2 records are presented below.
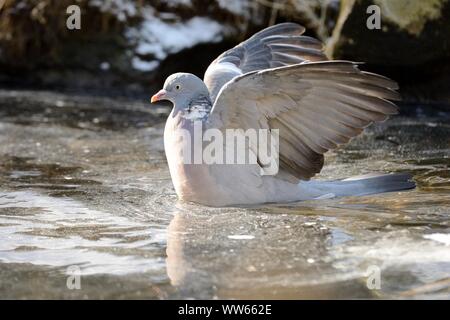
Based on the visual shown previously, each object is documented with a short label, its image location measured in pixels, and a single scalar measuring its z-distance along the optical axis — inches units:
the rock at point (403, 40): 289.9
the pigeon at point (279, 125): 159.0
